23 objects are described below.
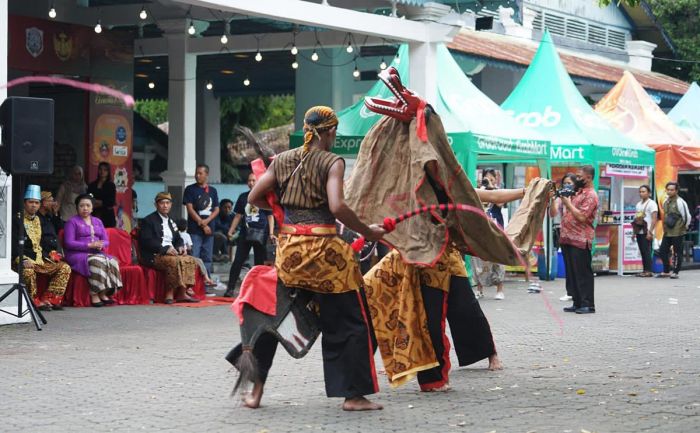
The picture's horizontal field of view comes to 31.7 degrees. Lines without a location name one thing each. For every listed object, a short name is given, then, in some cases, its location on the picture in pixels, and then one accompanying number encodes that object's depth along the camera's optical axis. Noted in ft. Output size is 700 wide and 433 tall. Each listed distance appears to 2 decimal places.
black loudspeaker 40.37
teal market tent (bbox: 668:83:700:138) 88.94
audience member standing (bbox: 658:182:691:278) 72.23
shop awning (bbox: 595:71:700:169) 79.97
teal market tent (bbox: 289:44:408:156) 63.87
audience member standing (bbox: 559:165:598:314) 46.85
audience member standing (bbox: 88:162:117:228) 57.26
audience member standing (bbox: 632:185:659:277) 74.08
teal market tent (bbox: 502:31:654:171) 69.10
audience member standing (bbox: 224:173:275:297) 52.30
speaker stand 40.22
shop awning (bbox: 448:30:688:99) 80.97
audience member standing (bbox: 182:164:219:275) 54.90
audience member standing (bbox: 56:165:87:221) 55.09
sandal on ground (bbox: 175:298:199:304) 51.96
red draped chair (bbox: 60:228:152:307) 50.80
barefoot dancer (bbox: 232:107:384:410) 24.32
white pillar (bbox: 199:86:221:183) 101.40
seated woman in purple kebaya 48.06
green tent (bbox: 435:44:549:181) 59.82
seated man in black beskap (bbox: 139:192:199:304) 51.06
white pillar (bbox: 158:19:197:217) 64.75
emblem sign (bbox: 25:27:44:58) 58.76
